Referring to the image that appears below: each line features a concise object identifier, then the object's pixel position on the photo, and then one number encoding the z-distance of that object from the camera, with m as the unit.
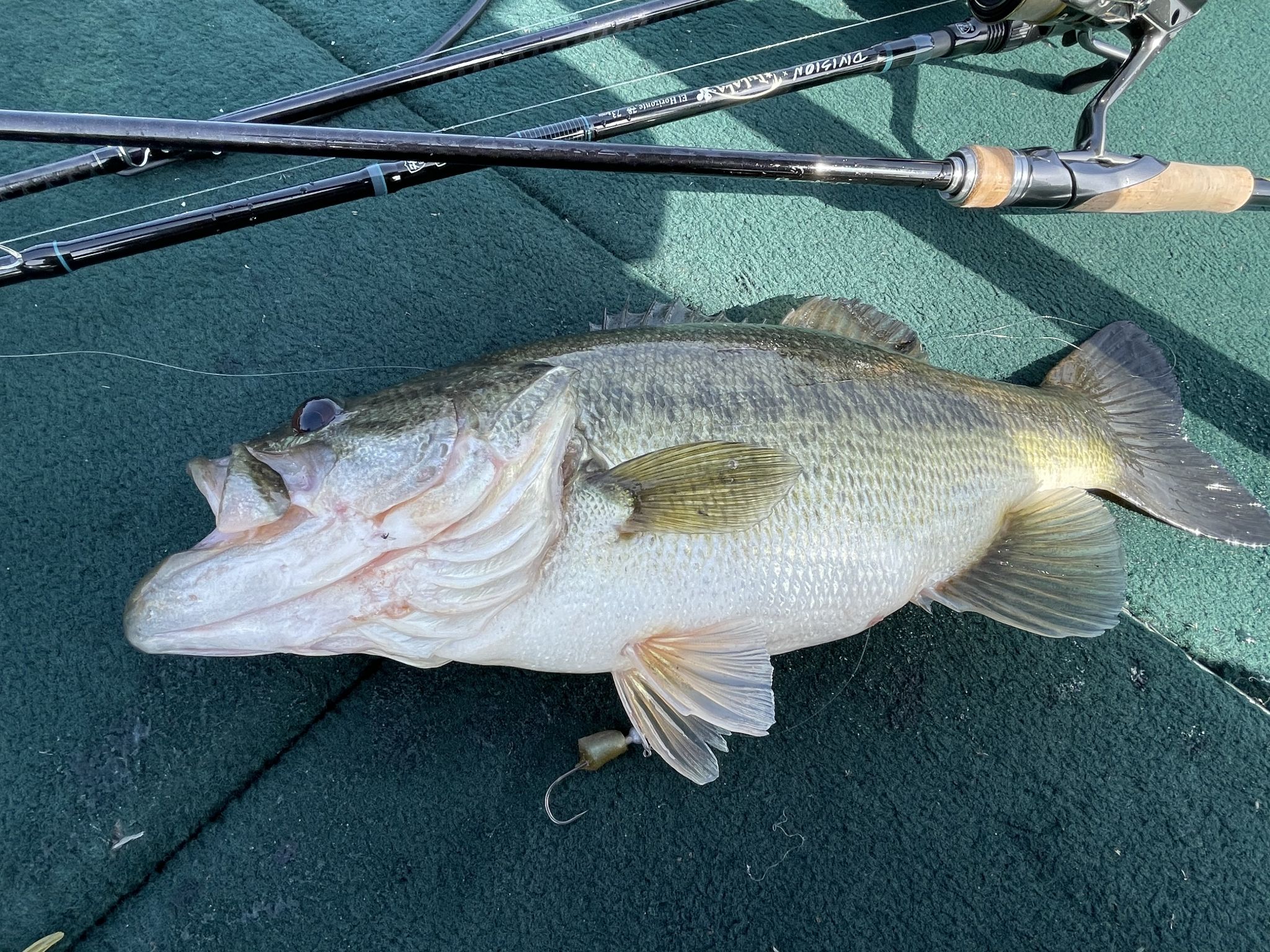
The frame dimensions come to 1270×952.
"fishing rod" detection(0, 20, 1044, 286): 0.44
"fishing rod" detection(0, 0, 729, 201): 0.52
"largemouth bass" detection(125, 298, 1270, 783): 0.37
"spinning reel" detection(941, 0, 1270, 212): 0.50
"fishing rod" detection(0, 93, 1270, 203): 0.38
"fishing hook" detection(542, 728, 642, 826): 0.44
